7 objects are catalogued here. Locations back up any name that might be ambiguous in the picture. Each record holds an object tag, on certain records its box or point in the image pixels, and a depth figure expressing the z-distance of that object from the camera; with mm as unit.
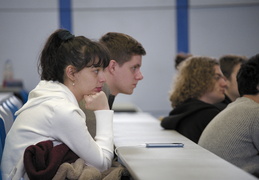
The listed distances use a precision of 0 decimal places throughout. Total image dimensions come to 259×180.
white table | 2809
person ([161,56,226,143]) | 6000
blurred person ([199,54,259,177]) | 4531
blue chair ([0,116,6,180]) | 4177
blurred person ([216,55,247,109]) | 8141
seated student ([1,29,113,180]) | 3701
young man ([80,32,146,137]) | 5785
